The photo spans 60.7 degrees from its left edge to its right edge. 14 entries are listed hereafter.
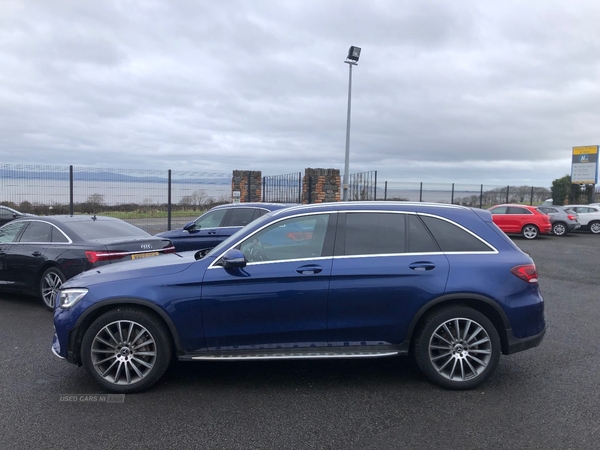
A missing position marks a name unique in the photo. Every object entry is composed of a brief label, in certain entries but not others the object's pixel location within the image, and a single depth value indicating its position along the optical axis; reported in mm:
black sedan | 7406
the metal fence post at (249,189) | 19750
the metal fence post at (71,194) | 15289
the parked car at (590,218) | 23953
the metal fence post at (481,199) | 32562
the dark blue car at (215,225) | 10766
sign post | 32906
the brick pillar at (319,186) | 20516
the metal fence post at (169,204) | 17406
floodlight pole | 19016
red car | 20891
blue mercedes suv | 4578
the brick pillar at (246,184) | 20422
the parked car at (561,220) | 22578
